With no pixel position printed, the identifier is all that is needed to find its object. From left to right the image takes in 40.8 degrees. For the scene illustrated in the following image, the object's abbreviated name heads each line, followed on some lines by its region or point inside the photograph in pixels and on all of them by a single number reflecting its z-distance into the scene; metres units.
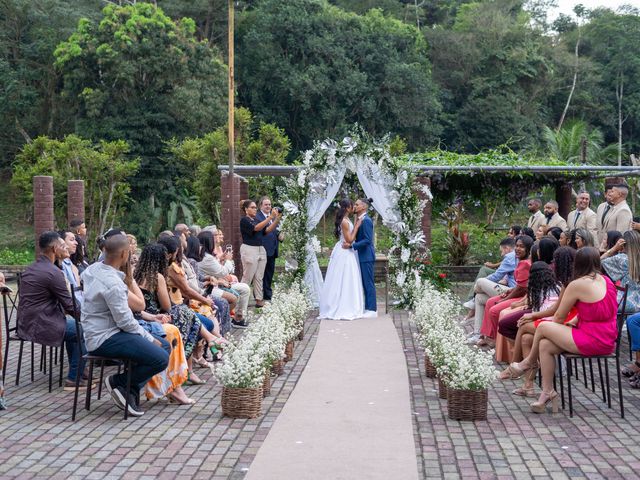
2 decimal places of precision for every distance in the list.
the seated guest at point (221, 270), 10.94
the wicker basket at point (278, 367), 8.56
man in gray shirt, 6.76
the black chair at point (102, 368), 6.90
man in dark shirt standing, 14.50
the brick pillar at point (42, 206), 13.48
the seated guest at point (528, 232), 12.00
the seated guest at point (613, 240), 9.64
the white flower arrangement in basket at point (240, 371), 6.88
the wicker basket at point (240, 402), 6.91
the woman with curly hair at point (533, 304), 7.80
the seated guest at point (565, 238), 10.21
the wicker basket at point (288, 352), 9.50
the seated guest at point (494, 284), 10.74
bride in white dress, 13.39
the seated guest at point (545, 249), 8.65
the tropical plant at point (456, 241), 18.23
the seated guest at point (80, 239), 9.75
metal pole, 15.87
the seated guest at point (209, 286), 10.23
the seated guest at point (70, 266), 8.89
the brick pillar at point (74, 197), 14.64
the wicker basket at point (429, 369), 8.60
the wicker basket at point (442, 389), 7.63
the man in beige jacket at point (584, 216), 13.01
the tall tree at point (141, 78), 31.66
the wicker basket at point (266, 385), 7.62
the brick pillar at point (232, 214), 15.55
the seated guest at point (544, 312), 7.59
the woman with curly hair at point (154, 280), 7.70
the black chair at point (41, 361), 8.09
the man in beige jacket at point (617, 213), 11.49
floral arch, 14.37
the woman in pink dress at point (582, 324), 6.96
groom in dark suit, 13.39
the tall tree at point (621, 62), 43.28
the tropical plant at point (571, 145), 33.94
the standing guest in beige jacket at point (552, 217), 13.77
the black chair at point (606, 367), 6.96
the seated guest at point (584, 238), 8.83
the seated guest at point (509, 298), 9.54
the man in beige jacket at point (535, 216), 14.44
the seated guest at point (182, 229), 11.02
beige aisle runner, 5.54
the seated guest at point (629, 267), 9.03
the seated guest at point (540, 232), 13.03
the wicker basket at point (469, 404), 6.79
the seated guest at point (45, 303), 7.93
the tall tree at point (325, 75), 35.91
